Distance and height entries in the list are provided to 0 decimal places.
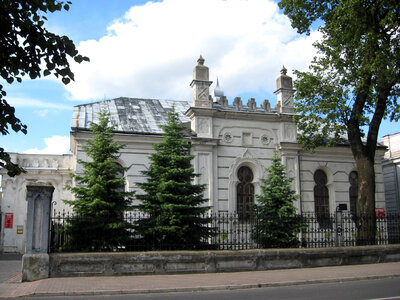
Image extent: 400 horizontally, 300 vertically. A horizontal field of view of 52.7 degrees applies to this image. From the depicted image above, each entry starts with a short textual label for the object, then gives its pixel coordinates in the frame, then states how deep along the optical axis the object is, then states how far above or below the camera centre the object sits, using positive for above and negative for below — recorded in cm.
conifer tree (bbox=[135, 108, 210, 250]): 1493 +50
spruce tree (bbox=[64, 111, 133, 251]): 1420 +33
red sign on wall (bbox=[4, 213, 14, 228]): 2506 -42
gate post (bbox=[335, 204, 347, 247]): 1929 +28
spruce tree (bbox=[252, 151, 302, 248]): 1722 -9
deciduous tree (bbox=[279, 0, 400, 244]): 1728 +632
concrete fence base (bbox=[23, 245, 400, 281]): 1248 -159
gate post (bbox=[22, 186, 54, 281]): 1202 -64
